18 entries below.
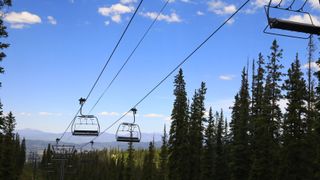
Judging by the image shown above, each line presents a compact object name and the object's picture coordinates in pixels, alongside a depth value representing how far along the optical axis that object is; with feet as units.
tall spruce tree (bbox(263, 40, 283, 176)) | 112.71
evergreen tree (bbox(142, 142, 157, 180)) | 219.42
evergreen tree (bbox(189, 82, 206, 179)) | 145.50
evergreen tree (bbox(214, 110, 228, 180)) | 146.54
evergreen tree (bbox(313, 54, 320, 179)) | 81.57
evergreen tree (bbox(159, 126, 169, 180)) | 206.86
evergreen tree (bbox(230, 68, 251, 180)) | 122.35
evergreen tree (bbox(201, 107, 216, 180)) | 145.94
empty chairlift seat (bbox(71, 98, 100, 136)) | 62.78
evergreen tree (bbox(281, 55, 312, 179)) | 102.19
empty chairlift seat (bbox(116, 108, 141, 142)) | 69.84
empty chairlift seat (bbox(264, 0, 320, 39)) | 24.47
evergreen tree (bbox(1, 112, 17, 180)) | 167.12
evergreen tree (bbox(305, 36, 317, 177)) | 102.28
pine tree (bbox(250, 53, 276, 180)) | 112.56
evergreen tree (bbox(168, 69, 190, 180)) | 143.82
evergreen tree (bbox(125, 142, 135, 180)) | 217.38
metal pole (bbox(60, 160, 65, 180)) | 132.70
